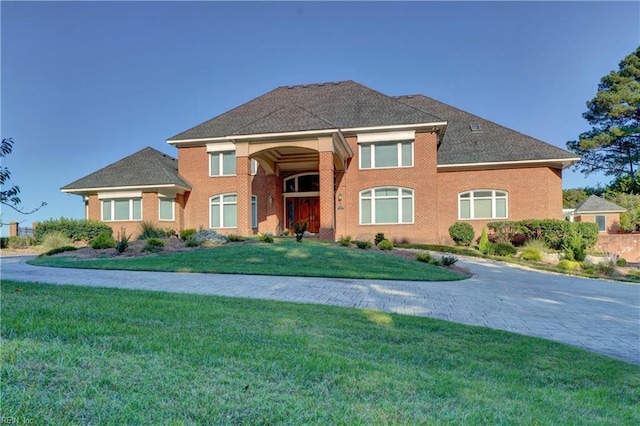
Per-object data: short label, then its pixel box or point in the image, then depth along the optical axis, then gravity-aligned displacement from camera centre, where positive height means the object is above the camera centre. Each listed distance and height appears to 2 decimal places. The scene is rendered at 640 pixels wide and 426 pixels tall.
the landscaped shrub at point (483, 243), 18.80 -1.50
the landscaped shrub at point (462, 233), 21.08 -1.07
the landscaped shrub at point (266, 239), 15.81 -0.92
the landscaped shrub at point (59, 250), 15.17 -1.23
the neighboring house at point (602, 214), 28.34 -0.17
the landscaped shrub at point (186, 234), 17.25 -0.75
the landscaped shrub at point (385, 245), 16.30 -1.30
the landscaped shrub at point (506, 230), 20.03 -0.91
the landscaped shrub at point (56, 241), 19.34 -1.08
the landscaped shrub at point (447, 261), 13.45 -1.67
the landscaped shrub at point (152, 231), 19.23 -0.67
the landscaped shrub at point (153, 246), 14.32 -1.03
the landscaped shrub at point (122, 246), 14.26 -1.01
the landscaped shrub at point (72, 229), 21.44 -0.48
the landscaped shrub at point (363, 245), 15.69 -1.23
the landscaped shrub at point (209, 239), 15.66 -0.88
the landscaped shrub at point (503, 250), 18.39 -1.80
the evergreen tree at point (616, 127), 34.50 +8.05
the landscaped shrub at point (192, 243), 15.35 -1.01
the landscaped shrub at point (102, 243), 15.52 -0.96
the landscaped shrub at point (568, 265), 15.18 -2.17
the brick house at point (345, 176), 20.25 +2.36
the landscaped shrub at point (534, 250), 17.22 -1.76
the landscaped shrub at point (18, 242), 20.61 -1.19
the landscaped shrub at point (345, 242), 15.94 -1.12
